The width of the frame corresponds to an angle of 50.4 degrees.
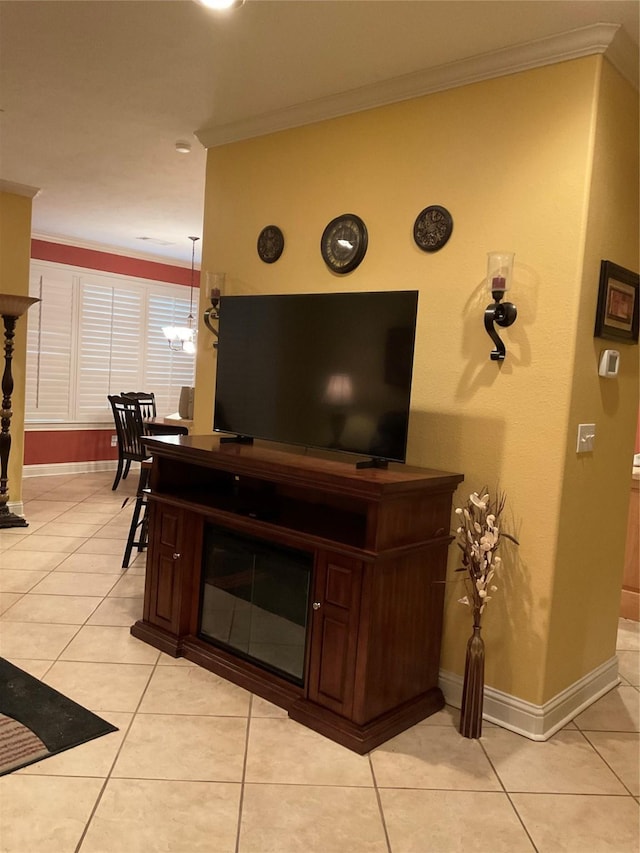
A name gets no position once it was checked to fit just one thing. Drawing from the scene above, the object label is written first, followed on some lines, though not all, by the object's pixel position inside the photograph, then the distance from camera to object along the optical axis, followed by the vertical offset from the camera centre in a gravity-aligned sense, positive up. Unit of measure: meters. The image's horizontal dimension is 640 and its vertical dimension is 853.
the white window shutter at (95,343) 7.13 +0.21
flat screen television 2.61 +0.03
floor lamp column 4.87 -0.23
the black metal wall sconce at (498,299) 2.51 +0.33
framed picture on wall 2.58 +0.37
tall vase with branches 2.51 -0.71
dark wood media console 2.41 -0.76
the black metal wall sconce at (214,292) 3.60 +0.41
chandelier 7.16 +0.35
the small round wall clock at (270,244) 3.39 +0.65
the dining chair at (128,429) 6.74 -0.65
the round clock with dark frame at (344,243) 3.06 +0.62
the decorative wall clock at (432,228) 2.80 +0.65
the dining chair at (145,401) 7.54 -0.40
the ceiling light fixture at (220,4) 2.30 +1.24
